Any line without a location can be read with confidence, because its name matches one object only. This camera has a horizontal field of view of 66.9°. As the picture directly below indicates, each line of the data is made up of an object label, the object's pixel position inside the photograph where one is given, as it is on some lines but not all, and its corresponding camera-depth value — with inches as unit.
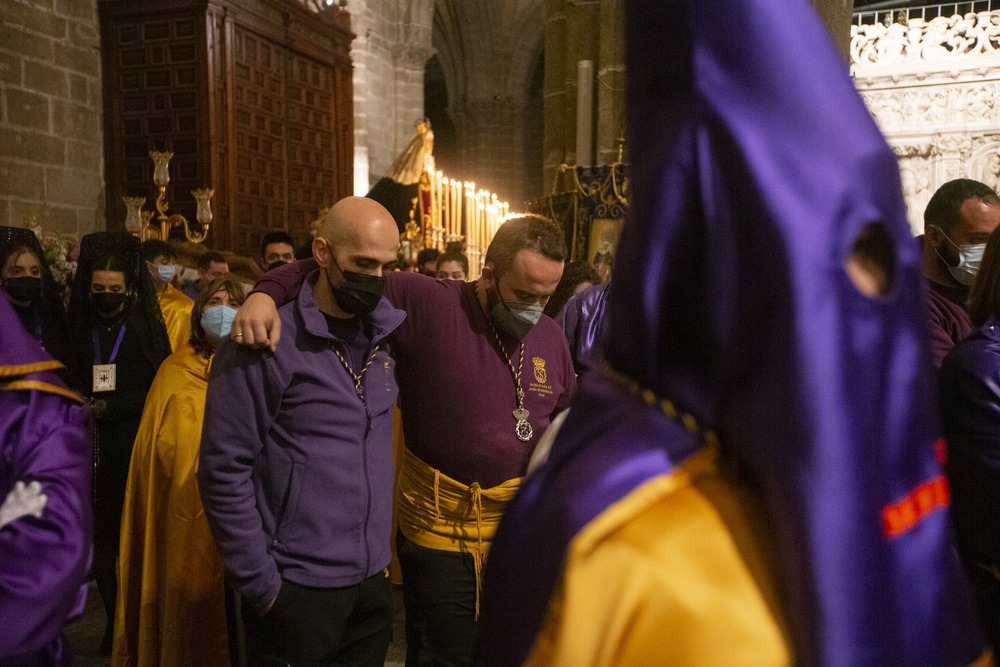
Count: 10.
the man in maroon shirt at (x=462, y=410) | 105.3
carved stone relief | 392.8
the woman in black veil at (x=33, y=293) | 167.2
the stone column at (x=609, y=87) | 299.3
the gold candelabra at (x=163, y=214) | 310.5
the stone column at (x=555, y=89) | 342.6
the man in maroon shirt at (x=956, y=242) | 114.7
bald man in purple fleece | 90.4
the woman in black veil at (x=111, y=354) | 163.0
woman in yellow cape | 141.4
